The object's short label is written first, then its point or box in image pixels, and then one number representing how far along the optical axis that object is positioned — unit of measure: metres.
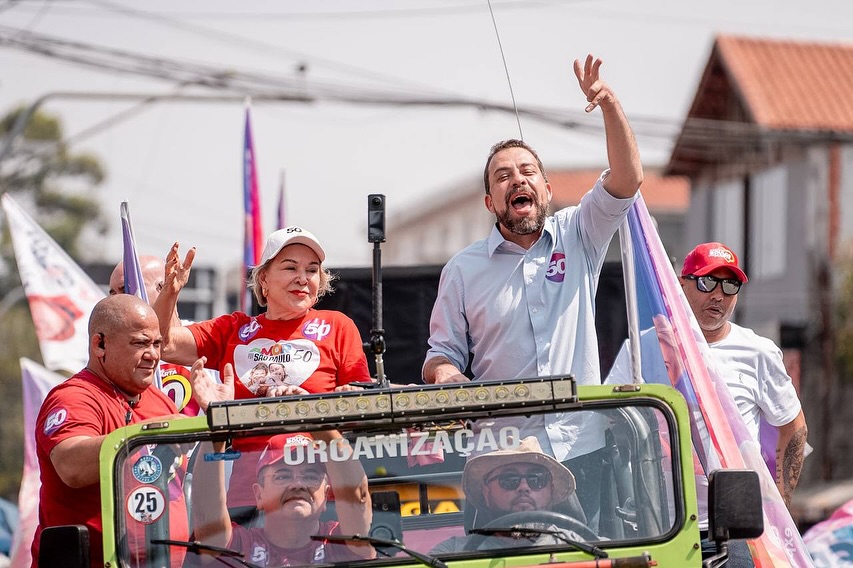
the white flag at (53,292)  20.31
